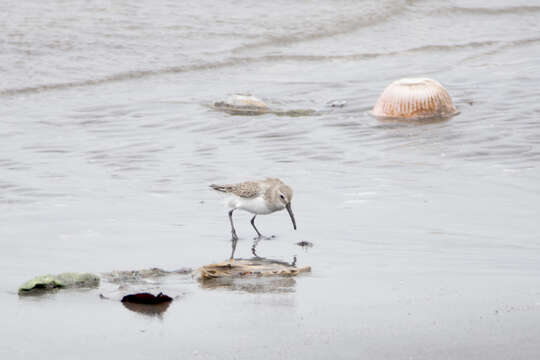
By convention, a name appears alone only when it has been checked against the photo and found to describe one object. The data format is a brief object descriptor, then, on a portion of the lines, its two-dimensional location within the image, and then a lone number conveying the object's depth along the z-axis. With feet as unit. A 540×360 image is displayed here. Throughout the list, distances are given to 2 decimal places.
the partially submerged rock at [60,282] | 40.55
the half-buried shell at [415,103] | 86.53
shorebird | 53.01
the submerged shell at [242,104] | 91.66
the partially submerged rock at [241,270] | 43.16
